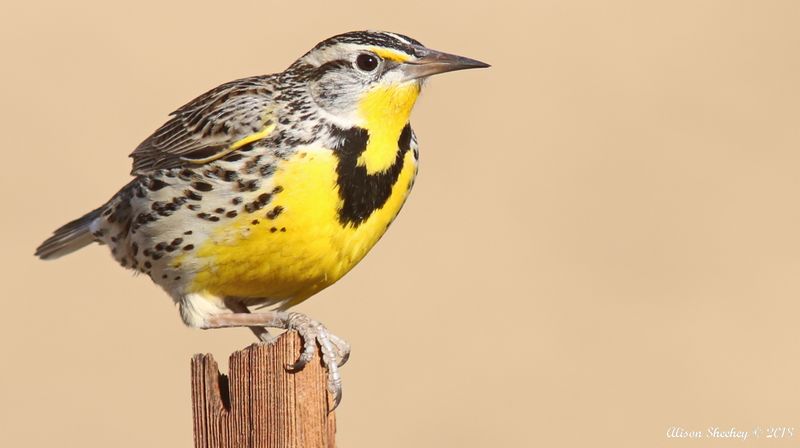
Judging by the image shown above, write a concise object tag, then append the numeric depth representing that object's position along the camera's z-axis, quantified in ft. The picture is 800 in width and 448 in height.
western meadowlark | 24.31
